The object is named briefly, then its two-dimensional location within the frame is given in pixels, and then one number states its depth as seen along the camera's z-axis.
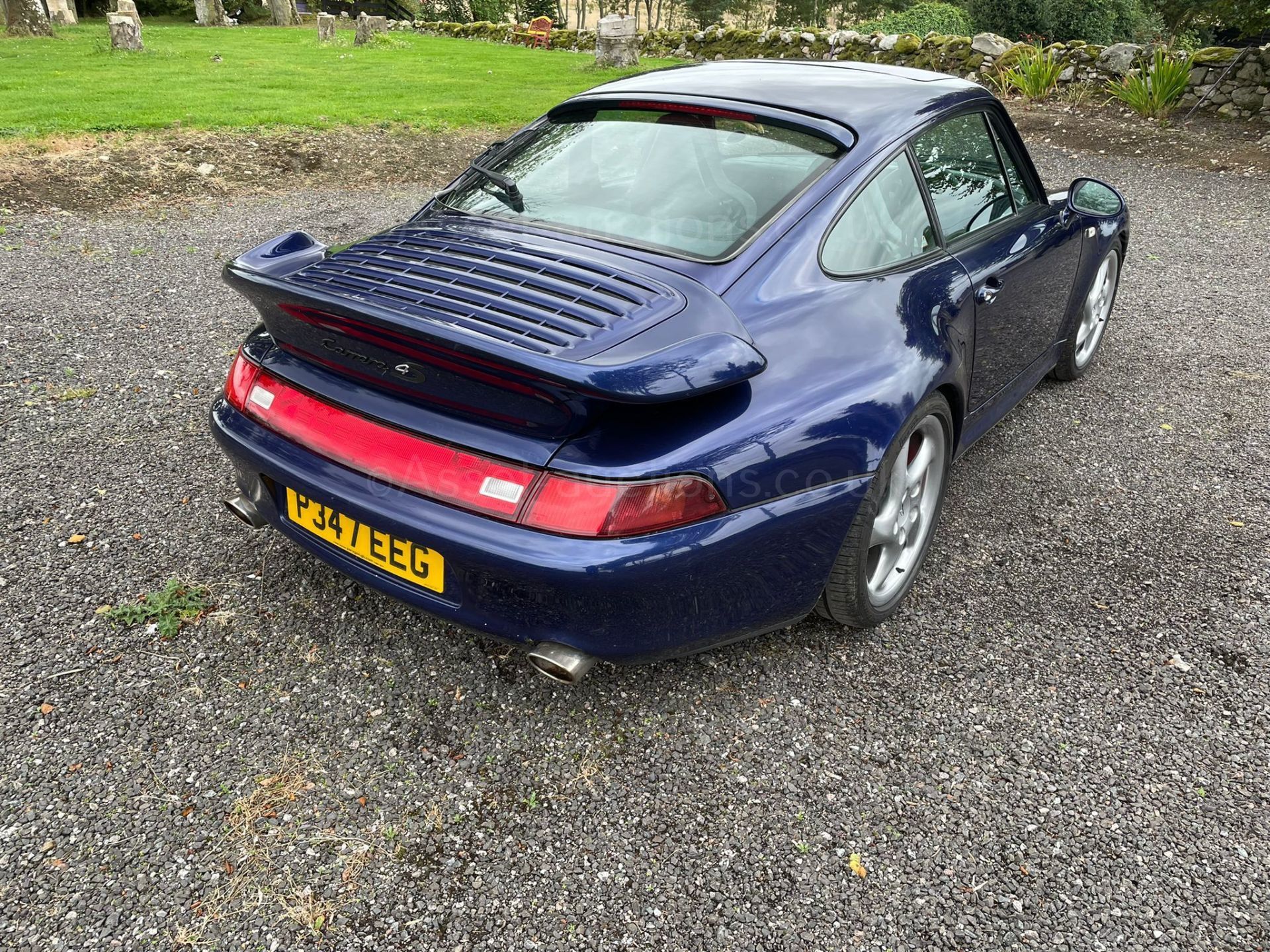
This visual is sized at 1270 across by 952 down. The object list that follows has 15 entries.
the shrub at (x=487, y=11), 28.25
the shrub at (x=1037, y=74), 11.23
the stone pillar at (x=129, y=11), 14.95
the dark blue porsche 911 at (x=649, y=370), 1.77
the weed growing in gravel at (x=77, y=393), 3.76
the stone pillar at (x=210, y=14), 23.27
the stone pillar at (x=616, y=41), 15.81
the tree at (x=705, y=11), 40.53
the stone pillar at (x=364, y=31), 18.50
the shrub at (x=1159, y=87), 9.93
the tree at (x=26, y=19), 16.59
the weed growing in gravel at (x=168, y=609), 2.44
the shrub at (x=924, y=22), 15.73
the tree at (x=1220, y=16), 15.59
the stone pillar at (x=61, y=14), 20.78
